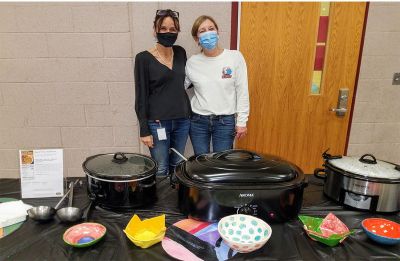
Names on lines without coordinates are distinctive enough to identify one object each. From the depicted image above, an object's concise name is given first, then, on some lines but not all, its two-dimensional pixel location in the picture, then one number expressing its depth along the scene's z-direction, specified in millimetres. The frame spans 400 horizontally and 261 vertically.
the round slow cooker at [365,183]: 1031
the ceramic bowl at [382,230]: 899
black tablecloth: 858
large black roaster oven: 958
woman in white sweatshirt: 1866
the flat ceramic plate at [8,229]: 952
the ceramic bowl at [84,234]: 880
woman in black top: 1812
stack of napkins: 998
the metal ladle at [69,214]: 999
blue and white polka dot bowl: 854
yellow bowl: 878
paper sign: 1148
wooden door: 2227
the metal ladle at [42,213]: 1003
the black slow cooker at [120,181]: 1020
